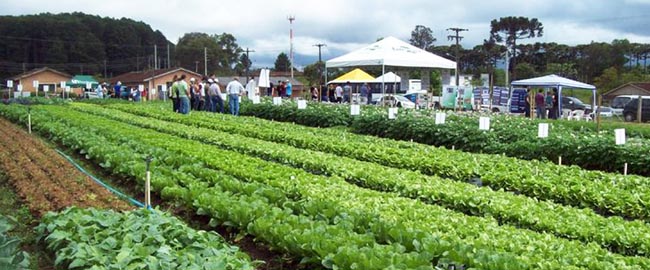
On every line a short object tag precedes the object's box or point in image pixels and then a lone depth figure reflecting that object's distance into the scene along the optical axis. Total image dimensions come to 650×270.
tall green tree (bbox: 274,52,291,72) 113.07
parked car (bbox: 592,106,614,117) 31.75
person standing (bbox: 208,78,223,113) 23.31
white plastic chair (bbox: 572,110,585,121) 24.98
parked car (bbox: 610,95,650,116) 33.69
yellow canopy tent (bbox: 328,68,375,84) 39.56
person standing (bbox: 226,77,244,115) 22.39
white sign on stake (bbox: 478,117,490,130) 13.59
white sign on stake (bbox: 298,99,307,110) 20.59
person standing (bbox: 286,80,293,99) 30.91
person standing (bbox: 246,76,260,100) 29.26
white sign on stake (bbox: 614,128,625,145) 11.20
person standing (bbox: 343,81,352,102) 32.91
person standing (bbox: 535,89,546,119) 25.22
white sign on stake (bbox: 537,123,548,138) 12.14
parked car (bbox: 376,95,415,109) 29.23
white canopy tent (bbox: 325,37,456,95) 23.67
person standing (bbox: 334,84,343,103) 32.53
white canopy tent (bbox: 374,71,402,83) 40.12
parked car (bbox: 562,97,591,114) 32.84
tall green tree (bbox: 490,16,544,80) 75.31
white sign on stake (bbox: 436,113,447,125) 14.96
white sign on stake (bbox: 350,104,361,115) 18.16
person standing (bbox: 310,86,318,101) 31.88
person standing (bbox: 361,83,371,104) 32.41
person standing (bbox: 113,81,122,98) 41.40
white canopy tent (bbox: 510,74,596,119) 25.67
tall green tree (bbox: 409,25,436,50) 93.00
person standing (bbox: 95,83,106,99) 41.56
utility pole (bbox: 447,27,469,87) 55.19
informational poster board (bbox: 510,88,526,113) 26.66
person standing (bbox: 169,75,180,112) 22.34
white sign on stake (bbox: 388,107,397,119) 16.95
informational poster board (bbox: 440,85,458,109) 27.62
